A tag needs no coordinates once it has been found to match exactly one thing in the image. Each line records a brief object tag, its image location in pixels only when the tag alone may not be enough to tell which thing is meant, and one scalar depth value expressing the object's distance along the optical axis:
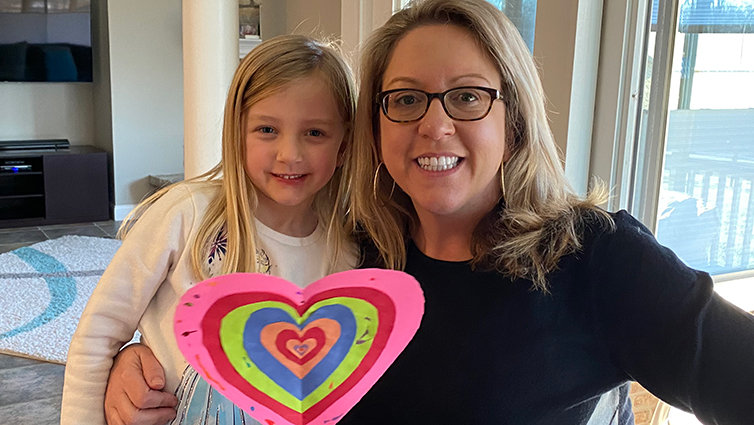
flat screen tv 5.59
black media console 5.62
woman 0.90
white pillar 2.89
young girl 1.05
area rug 3.18
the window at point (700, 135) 1.71
